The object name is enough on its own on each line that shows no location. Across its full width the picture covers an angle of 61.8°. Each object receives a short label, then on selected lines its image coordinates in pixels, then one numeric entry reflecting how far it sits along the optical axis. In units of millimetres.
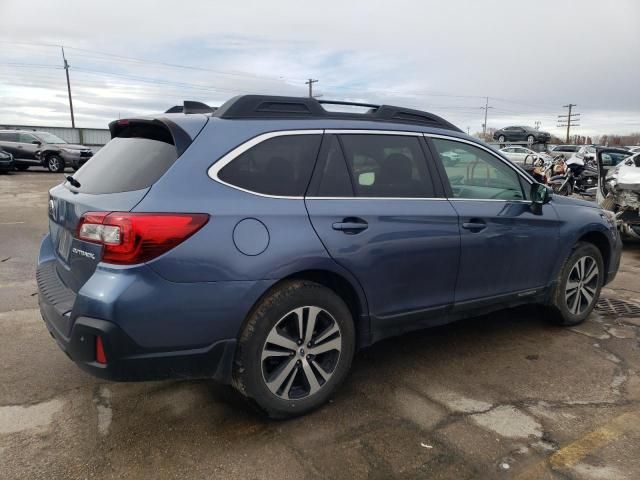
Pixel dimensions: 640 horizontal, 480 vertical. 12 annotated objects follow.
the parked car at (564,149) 33741
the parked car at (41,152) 21812
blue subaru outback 2553
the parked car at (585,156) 20502
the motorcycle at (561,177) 14531
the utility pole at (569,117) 87750
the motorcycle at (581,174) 16578
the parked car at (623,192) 7936
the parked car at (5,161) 19641
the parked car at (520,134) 43844
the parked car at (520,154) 24322
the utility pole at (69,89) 49219
